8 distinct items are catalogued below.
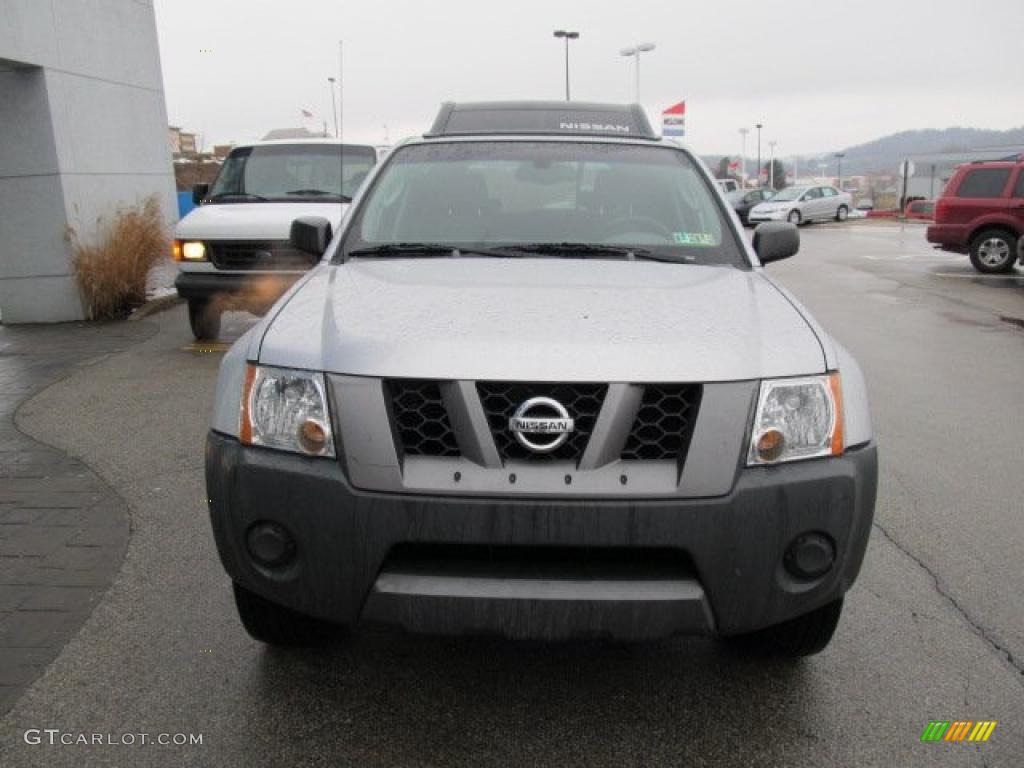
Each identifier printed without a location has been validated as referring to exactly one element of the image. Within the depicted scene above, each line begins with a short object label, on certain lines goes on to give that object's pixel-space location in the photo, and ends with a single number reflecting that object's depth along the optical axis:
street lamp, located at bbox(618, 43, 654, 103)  35.28
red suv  16.34
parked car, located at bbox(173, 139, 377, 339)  8.20
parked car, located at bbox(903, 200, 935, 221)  38.88
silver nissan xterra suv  2.43
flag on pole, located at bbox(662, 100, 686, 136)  29.94
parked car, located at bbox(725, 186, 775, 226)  37.22
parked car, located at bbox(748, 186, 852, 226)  35.56
